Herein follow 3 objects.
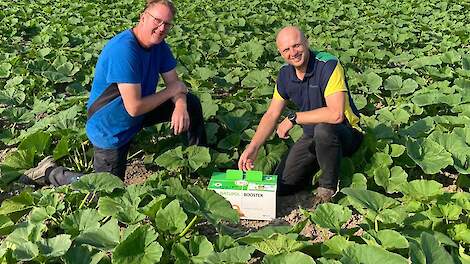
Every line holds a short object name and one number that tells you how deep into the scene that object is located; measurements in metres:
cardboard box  3.77
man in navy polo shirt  3.85
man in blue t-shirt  3.85
